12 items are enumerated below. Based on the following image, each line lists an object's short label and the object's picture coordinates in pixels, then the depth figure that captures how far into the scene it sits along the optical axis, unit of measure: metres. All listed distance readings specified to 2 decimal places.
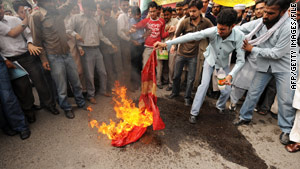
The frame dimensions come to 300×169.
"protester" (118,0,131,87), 5.10
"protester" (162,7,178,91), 5.43
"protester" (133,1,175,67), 5.00
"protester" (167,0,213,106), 3.91
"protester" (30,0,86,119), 3.22
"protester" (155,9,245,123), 2.97
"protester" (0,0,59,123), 3.14
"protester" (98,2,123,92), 4.85
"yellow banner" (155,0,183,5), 5.73
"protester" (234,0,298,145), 2.95
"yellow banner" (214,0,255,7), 5.07
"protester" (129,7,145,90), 5.42
